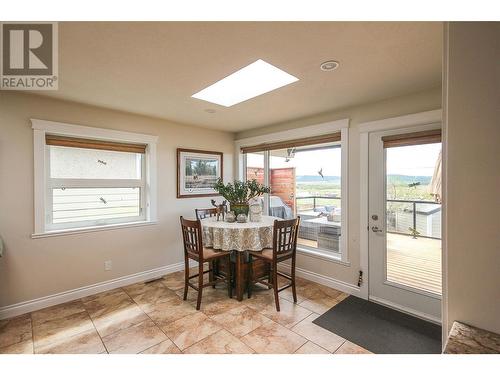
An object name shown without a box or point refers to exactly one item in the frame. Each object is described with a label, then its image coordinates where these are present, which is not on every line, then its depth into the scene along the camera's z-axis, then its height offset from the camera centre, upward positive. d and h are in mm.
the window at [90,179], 2623 +111
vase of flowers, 3064 -79
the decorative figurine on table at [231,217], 3023 -396
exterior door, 2393 -456
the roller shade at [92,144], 2658 +551
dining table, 2684 -636
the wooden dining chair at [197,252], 2539 -761
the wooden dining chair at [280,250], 2514 -715
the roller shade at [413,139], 2307 +506
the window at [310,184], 3137 +44
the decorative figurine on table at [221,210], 3292 -330
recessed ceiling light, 1794 +967
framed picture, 3717 +261
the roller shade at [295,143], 3116 +668
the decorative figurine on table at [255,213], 3078 -345
